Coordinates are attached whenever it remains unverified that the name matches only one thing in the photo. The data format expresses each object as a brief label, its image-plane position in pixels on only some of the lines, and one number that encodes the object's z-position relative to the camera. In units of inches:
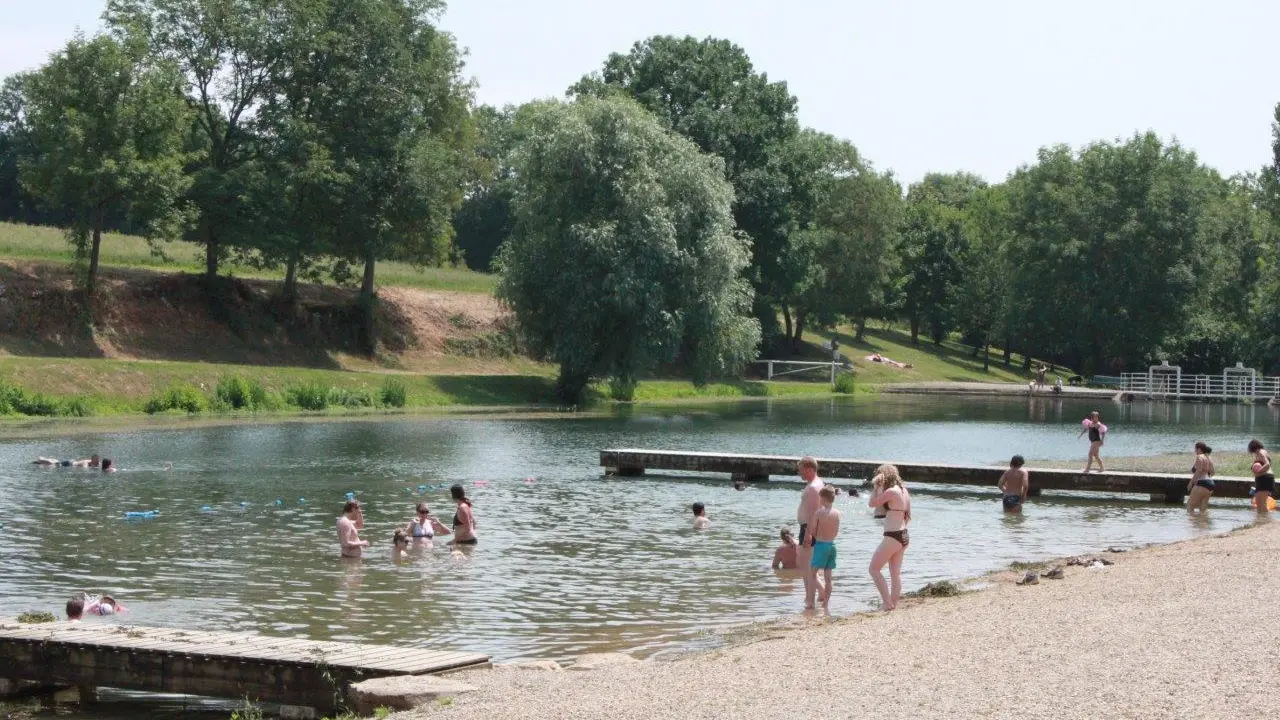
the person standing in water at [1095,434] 1636.7
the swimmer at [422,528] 1090.7
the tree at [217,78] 2851.9
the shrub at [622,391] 2987.2
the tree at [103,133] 2536.9
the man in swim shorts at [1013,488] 1409.9
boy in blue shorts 815.7
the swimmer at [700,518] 1253.3
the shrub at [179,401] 2335.1
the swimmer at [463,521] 1102.4
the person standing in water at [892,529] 791.1
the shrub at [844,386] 3917.3
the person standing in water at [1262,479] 1346.0
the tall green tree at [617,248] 2726.4
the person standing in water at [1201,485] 1397.6
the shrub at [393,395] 2655.0
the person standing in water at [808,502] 823.7
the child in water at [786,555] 1010.7
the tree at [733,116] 3631.9
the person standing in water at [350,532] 1021.2
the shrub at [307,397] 2522.1
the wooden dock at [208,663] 588.4
